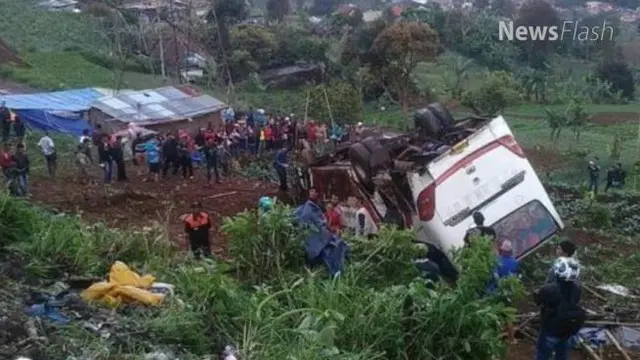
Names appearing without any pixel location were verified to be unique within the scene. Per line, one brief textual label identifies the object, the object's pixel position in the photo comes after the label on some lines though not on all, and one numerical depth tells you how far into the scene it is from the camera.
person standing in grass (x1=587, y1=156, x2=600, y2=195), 22.00
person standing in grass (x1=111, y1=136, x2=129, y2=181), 18.67
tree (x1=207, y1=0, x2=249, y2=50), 56.22
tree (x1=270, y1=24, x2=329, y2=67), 48.97
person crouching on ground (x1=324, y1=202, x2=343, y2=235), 12.28
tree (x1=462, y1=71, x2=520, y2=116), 38.31
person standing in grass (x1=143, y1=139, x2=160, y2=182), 19.09
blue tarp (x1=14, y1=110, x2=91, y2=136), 24.73
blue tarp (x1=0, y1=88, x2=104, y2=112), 25.05
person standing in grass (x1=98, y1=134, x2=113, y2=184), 18.66
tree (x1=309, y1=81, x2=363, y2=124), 31.00
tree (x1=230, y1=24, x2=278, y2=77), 46.16
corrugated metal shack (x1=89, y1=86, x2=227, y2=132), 24.90
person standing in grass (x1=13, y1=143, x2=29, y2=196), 16.06
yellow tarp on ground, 8.20
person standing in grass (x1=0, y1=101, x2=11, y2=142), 21.55
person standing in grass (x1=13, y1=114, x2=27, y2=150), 21.77
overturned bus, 12.17
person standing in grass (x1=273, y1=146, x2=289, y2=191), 18.09
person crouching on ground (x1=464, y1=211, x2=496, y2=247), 9.68
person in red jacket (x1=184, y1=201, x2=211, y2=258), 11.82
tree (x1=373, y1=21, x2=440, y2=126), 38.00
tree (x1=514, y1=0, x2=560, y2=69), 57.84
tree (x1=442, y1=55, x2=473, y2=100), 45.00
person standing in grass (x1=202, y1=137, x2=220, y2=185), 19.56
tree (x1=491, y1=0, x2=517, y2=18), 78.81
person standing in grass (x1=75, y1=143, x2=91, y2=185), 18.72
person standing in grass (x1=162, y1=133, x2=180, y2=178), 19.25
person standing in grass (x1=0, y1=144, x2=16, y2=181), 16.08
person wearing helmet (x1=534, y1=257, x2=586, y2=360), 8.43
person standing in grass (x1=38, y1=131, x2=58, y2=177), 18.41
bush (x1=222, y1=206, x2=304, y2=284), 8.90
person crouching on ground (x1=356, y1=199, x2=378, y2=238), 12.58
